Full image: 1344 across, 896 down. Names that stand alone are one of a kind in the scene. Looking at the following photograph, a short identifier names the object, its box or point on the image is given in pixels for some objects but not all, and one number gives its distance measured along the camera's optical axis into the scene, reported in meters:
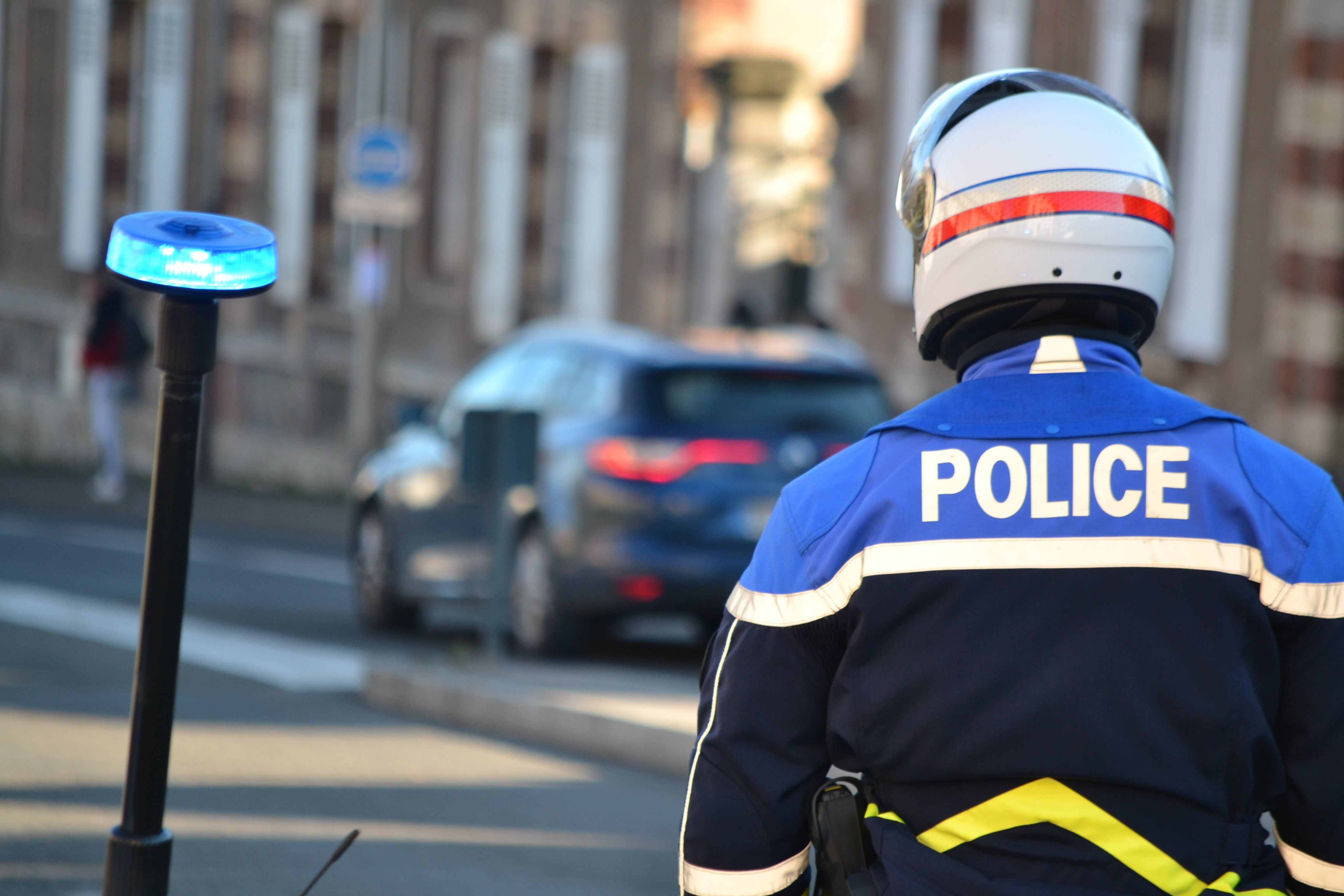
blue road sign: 37.69
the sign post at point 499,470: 18.22
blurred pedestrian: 39.59
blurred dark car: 19.48
